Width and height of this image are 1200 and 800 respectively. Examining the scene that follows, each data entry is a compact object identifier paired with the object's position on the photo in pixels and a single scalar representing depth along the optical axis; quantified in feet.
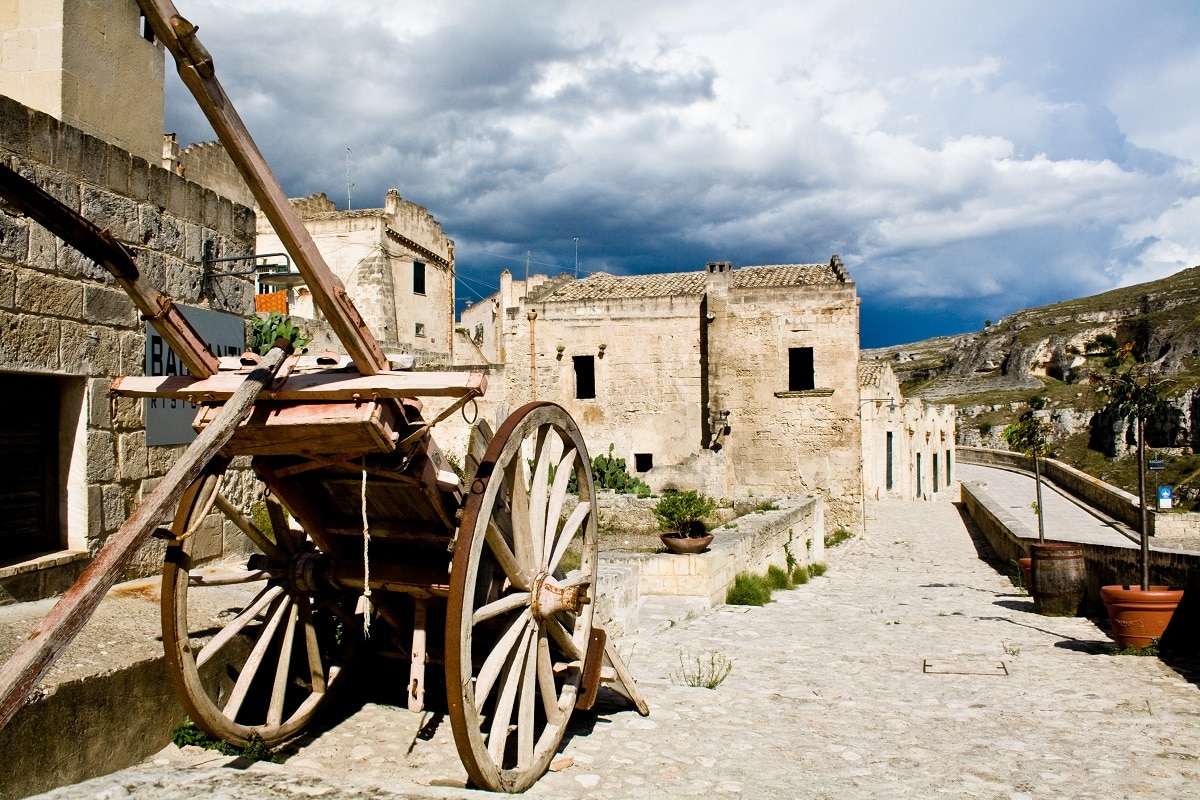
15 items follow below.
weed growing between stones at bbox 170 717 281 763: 12.51
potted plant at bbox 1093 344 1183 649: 24.43
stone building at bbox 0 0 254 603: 14.30
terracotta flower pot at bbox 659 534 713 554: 33.09
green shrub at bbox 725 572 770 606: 36.19
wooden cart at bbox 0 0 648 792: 9.16
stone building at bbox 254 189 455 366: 81.61
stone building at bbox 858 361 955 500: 91.76
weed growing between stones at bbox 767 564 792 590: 41.86
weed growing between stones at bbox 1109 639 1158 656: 24.27
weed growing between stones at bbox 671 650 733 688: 20.34
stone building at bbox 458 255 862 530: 70.69
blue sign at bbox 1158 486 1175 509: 72.08
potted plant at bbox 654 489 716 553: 33.24
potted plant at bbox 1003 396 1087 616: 32.04
